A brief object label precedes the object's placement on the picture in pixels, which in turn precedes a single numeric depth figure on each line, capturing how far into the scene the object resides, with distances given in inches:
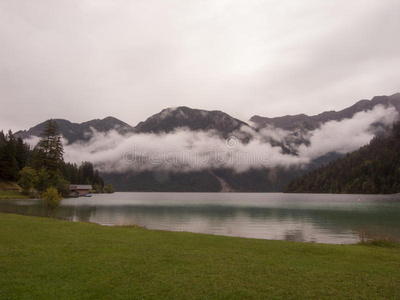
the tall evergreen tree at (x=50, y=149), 4980.3
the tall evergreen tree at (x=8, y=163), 4630.9
